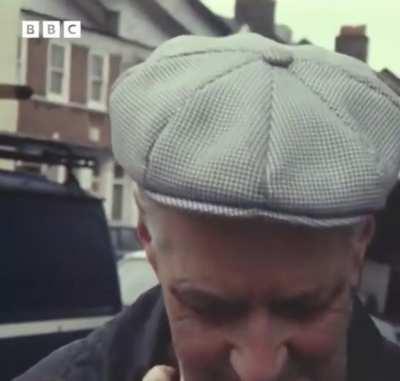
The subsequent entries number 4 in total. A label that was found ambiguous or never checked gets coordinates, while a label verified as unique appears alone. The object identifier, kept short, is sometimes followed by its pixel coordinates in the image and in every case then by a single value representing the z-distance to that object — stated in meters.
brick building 24.55
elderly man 1.08
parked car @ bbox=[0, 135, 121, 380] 4.58
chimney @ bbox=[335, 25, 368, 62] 19.25
